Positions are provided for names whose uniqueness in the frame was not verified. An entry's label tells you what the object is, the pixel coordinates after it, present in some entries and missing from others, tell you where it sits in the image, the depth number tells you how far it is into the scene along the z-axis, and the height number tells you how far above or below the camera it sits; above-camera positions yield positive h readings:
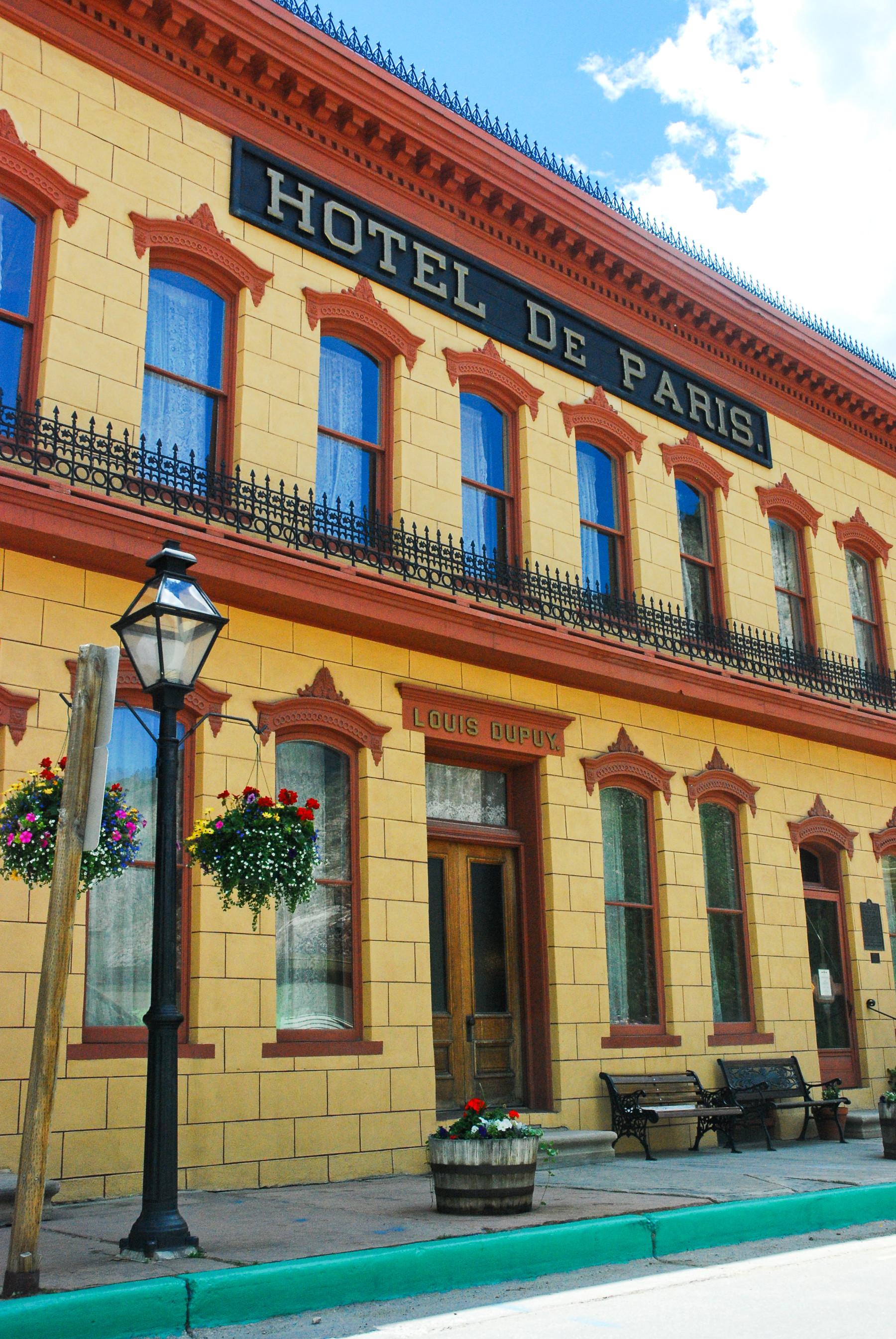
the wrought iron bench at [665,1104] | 12.94 -0.60
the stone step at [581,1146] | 12.09 -0.90
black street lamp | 6.89 +1.22
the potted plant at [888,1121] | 12.02 -0.72
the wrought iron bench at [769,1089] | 14.10 -0.50
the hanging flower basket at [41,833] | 7.15 +1.20
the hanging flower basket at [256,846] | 8.12 +1.23
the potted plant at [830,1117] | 14.97 -0.85
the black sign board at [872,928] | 17.34 +1.41
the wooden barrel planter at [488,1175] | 8.43 -0.78
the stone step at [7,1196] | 8.50 -0.86
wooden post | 5.98 +0.35
